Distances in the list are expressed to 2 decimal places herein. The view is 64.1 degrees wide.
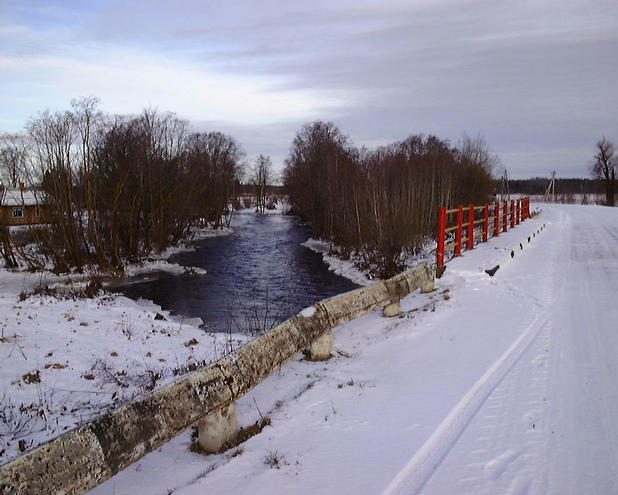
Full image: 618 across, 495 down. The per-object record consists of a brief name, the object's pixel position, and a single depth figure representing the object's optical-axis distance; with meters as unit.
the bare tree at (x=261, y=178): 97.69
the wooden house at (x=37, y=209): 24.19
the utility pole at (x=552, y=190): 67.60
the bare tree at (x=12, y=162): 25.19
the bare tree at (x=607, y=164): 63.52
